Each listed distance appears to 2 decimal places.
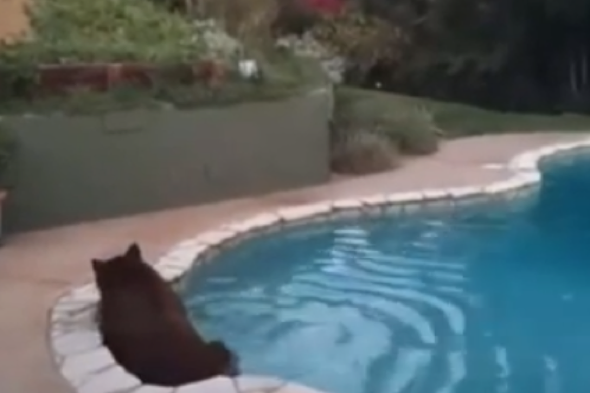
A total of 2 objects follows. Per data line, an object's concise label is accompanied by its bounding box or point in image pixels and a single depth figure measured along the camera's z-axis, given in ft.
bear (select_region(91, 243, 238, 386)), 14.25
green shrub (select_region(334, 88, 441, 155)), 32.32
